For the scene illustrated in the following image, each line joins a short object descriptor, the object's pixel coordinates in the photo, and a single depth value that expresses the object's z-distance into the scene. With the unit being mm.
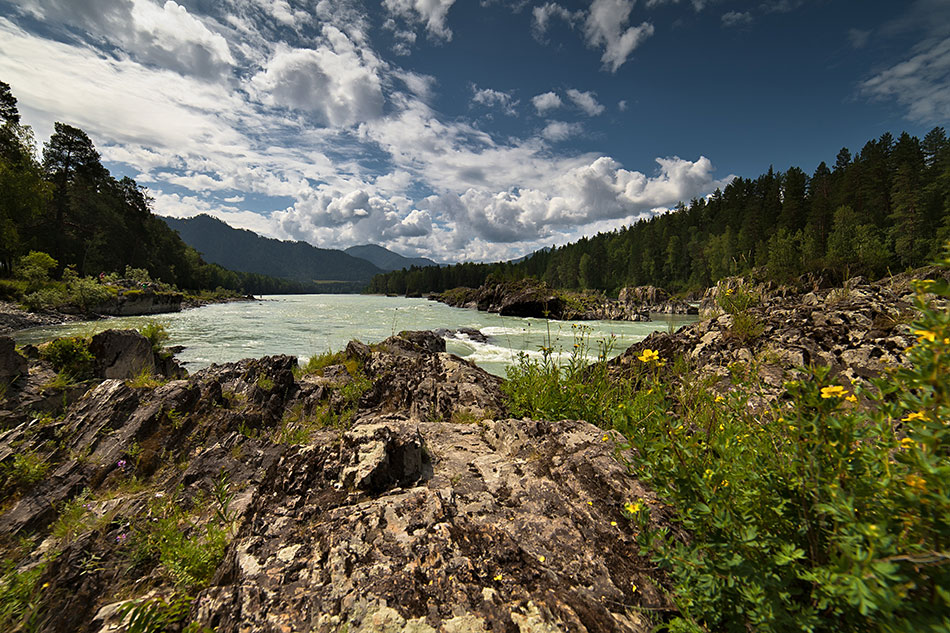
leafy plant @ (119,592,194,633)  2137
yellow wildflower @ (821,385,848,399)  1682
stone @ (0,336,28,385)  6180
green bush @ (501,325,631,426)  4383
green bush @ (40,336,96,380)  7734
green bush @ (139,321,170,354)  10977
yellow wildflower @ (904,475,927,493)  1219
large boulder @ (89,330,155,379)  8703
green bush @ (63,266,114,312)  30281
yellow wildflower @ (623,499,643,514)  1895
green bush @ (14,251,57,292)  29422
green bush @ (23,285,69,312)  25984
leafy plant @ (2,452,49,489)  3945
